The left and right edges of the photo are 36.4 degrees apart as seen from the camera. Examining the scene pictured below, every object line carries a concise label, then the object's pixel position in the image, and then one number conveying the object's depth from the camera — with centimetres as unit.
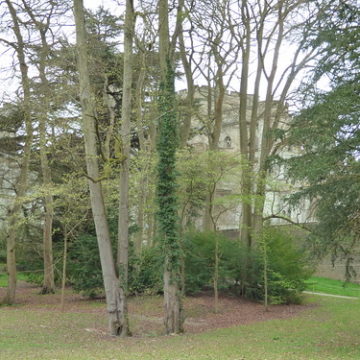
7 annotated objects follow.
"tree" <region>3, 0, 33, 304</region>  1997
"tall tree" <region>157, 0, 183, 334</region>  1536
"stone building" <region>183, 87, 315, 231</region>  2237
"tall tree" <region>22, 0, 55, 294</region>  1877
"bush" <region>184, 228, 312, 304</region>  2283
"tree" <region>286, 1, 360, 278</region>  1171
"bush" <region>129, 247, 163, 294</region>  2052
